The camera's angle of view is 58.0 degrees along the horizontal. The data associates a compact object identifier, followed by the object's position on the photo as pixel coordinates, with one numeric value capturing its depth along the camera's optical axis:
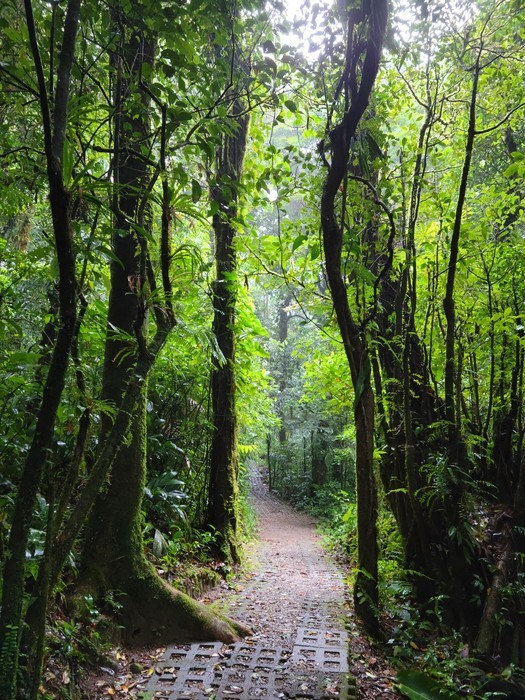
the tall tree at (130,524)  3.72
